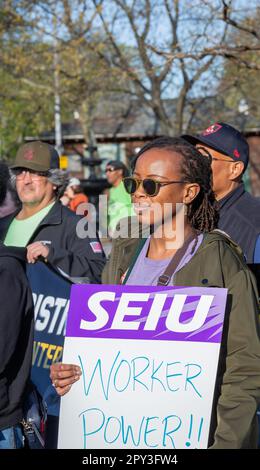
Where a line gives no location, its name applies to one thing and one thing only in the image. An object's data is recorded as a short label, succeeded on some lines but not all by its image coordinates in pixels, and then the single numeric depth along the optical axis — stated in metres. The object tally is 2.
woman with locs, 5.16
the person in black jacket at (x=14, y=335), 5.76
